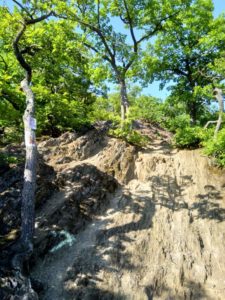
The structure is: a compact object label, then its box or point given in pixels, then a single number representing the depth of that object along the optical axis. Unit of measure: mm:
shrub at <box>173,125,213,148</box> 9770
